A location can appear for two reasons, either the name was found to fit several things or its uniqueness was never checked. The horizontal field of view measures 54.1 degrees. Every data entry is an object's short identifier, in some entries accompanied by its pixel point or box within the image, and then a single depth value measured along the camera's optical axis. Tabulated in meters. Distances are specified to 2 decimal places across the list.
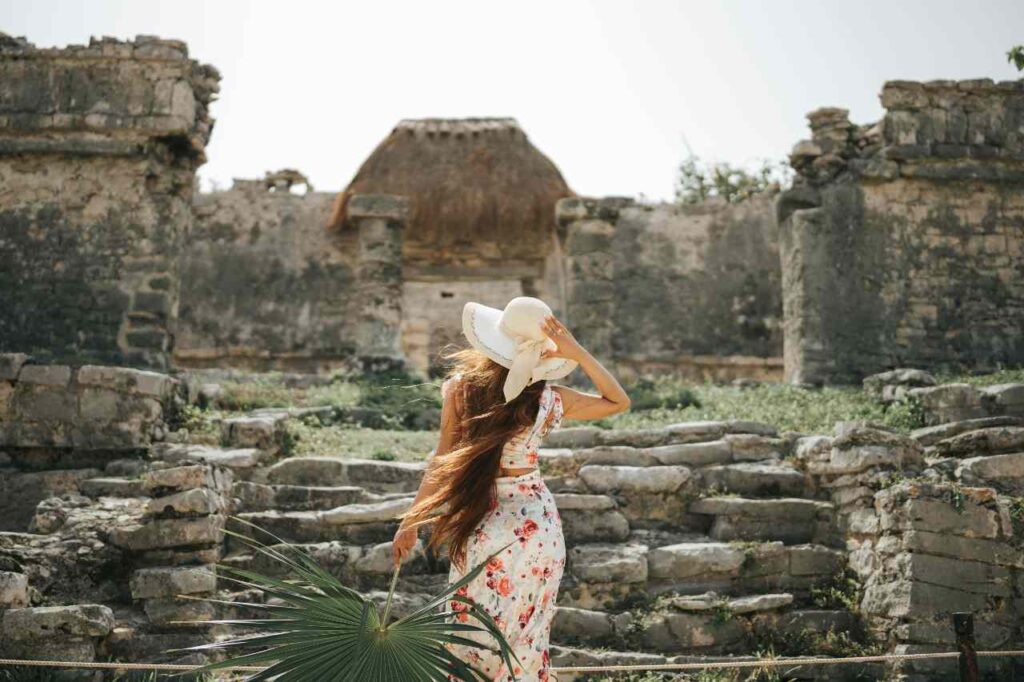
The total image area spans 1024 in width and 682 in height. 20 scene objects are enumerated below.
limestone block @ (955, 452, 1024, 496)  6.45
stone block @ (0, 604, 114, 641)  4.84
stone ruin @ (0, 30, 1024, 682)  5.62
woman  3.59
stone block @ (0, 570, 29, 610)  4.96
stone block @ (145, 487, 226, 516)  5.90
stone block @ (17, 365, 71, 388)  7.70
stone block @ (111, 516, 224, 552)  5.79
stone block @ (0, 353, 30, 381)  7.68
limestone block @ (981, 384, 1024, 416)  8.10
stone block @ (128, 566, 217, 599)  5.48
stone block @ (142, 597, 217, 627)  5.33
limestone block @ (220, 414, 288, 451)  7.78
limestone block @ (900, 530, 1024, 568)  5.60
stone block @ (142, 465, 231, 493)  6.06
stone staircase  5.66
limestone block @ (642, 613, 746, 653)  5.60
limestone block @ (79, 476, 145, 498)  6.73
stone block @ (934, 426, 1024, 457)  6.80
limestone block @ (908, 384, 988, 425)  8.24
